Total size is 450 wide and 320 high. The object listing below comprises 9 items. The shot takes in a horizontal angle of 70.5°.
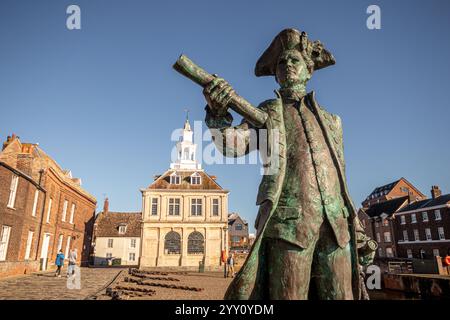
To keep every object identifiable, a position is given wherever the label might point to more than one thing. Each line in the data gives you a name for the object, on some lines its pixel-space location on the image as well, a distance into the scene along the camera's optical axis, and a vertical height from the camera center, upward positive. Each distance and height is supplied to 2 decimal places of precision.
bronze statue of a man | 2.28 +0.26
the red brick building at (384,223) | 45.69 +4.36
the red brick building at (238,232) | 60.50 +3.84
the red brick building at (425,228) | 37.19 +3.14
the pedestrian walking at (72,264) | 18.13 -0.78
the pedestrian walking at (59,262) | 19.98 -0.65
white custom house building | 32.06 +2.85
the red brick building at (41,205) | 18.83 +3.34
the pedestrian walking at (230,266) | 25.12 -1.10
